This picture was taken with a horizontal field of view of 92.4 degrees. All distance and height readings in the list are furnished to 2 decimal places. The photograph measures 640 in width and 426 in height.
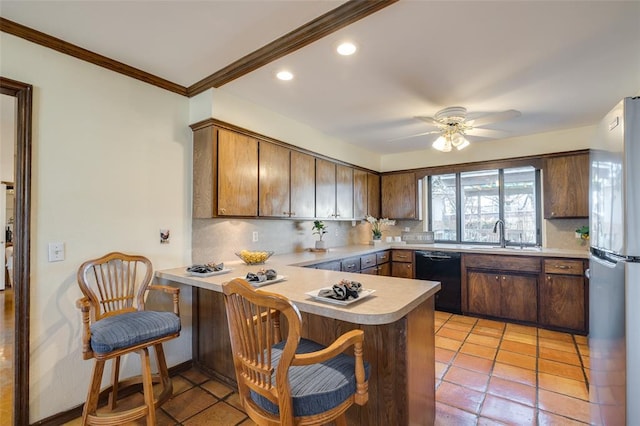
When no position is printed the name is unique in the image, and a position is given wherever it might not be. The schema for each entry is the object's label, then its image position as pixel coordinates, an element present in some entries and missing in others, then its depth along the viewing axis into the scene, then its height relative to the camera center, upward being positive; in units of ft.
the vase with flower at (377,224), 16.24 -0.50
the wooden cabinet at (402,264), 14.67 -2.35
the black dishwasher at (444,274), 13.56 -2.67
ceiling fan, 9.95 +3.09
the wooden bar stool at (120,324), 5.65 -2.18
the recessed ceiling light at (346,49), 6.73 +3.73
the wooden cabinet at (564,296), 11.14 -3.02
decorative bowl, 9.34 -1.28
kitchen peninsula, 4.89 -2.11
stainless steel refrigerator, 4.20 -0.74
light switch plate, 6.56 -0.78
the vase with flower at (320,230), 12.99 -0.68
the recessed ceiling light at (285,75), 8.10 +3.75
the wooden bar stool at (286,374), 3.63 -2.19
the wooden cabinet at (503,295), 12.09 -3.29
